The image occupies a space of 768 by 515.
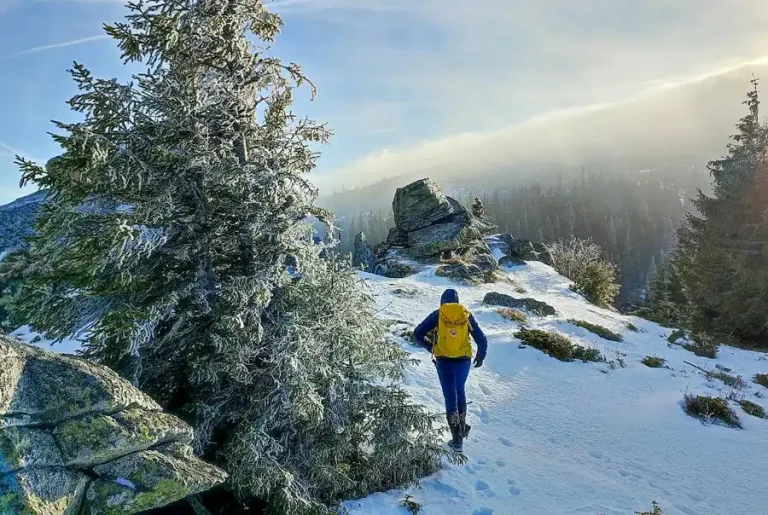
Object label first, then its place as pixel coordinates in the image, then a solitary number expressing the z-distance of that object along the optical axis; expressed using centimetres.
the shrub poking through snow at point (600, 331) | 1650
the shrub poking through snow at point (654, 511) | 557
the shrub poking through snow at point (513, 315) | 1705
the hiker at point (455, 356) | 680
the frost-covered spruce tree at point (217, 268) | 464
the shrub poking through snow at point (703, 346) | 1579
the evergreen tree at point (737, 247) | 2259
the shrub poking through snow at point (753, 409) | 971
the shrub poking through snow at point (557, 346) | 1277
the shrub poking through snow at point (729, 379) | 1196
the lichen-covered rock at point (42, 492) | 276
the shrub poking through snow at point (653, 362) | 1296
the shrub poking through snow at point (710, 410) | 896
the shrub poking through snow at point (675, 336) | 1769
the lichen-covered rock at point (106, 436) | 323
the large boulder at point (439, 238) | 2920
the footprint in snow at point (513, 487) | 617
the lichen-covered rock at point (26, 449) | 288
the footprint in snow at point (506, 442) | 762
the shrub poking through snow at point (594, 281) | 2844
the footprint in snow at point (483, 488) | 611
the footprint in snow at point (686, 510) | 596
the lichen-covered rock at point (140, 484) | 326
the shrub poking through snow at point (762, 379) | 1266
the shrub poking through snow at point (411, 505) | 553
